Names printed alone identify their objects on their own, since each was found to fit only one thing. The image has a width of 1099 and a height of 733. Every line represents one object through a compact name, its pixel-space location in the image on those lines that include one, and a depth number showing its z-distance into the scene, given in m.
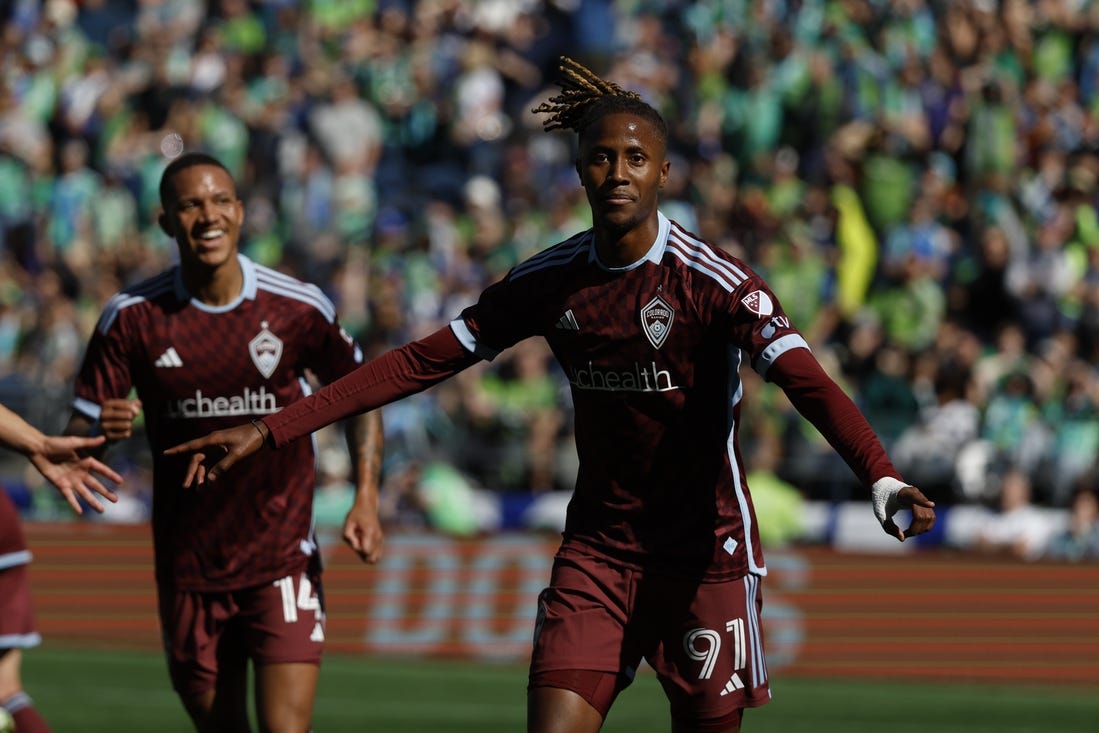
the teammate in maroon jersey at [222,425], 15.28
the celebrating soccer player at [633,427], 12.45
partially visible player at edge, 13.06
